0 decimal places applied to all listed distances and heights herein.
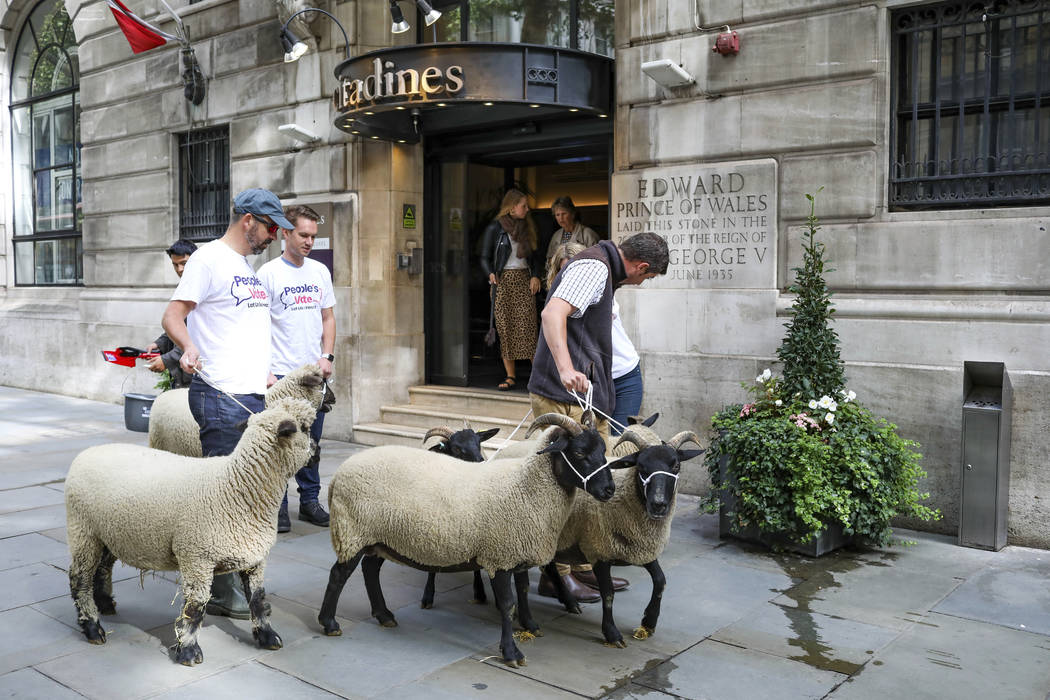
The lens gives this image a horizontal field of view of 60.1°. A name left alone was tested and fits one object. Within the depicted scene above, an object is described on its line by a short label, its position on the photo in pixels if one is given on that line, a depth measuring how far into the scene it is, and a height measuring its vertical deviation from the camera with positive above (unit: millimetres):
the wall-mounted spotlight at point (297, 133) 10773 +1850
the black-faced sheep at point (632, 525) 4414 -1209
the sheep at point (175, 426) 6074 -940
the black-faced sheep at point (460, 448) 5188 -925
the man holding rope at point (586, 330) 5020 -231
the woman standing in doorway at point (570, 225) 9344 +661
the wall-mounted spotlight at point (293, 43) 10172 +2810
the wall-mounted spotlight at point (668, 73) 7801 +1882
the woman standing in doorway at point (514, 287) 10344 +18
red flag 12016 +3394
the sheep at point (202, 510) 4230 -1053
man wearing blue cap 4918 -248
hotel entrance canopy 8398 +1959
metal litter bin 6211 -1238
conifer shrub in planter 6074 -1151
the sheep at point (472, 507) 4340 -1071
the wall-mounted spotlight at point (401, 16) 8805 +2720
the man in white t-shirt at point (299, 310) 6801 -166
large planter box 6195 -1737
